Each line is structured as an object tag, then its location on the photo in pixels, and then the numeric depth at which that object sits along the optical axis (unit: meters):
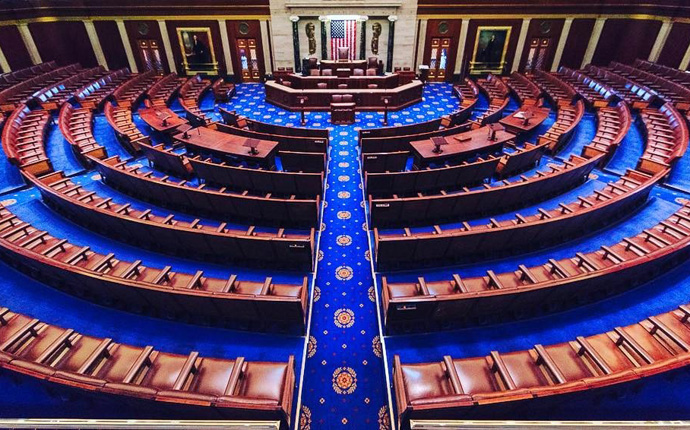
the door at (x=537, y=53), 14.34
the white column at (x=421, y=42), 14.18
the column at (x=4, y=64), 12.37
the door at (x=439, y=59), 14.54
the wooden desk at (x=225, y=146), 6.76
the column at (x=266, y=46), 14.28
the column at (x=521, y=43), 13.92
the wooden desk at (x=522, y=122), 8.05
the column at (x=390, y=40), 14.01
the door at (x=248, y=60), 14.63
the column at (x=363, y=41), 14.49
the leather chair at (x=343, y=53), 14.90
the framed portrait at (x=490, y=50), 14.24
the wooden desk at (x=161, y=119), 8.42
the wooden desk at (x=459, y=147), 6.73
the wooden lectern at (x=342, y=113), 10.07
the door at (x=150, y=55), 14.43
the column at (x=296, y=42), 14.09
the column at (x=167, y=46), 14.05
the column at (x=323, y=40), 14.31
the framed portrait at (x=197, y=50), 14.30
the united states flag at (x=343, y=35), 14.61
